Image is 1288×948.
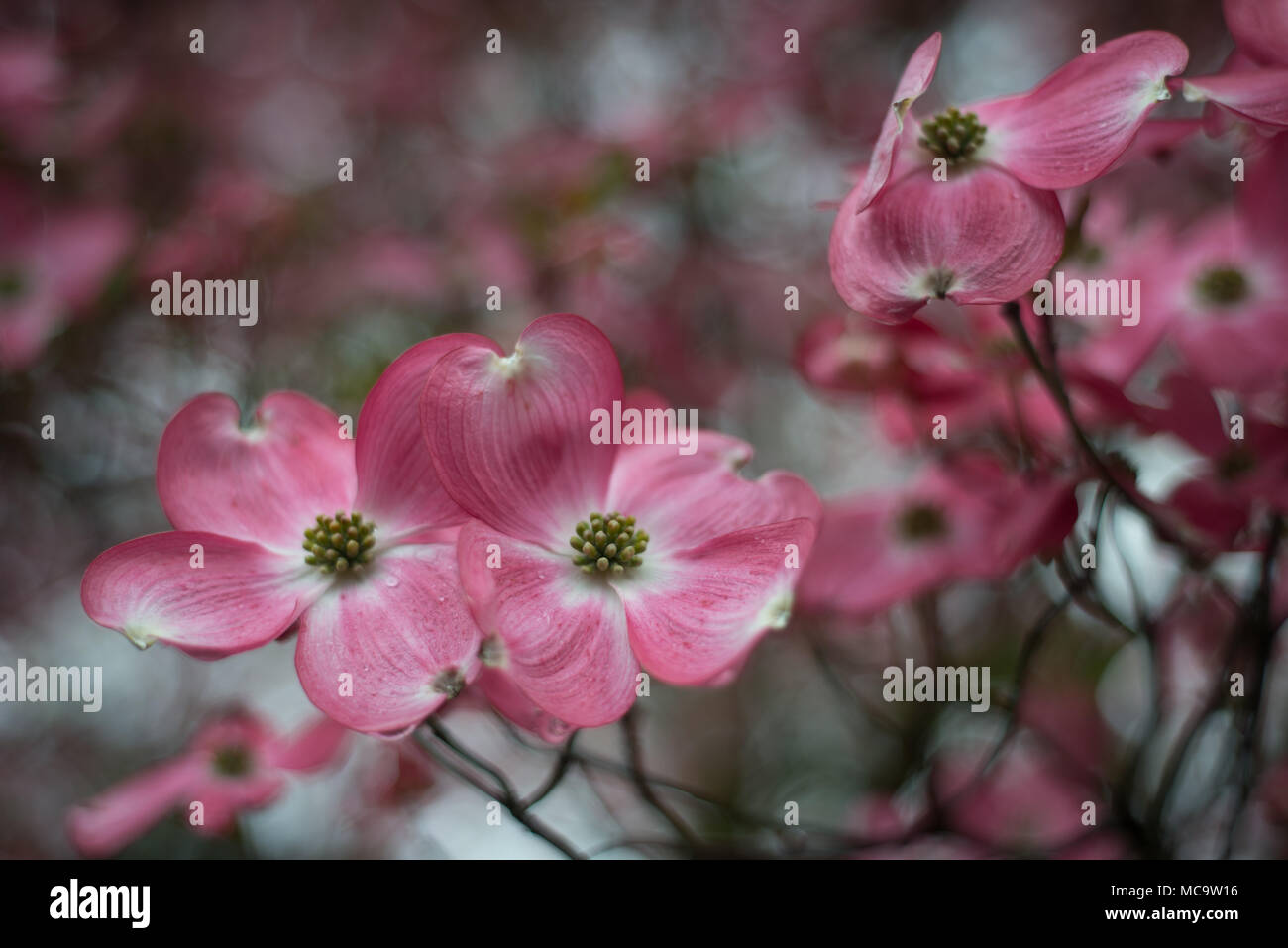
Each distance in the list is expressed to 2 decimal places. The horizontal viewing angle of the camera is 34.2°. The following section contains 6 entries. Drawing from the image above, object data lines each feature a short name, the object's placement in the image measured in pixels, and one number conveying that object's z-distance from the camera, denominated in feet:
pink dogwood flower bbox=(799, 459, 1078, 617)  1.27
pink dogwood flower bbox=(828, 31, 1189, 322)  1.16
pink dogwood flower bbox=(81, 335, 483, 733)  1.14
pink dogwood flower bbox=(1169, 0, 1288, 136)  1.16
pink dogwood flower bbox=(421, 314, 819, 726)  1.14
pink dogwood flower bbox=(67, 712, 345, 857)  1.40
